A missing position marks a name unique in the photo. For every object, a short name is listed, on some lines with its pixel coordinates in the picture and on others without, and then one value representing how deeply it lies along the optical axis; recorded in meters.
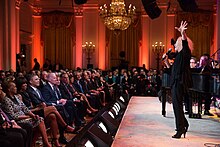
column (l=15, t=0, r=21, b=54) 14.20
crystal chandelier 11.14
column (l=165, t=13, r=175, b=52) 16.48
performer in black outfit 4.53
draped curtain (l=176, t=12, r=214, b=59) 16.31
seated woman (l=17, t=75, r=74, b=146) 5.56
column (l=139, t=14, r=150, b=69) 16.64
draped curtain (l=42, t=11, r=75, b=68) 17.12
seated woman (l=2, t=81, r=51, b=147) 4.84
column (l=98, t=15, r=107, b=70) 16.81
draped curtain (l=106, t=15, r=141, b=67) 17.08
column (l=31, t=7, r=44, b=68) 17.22
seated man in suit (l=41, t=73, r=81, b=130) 6.48
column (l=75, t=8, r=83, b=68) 16.94
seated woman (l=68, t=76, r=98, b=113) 8.17
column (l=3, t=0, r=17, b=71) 12.85
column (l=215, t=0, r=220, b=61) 14.11
